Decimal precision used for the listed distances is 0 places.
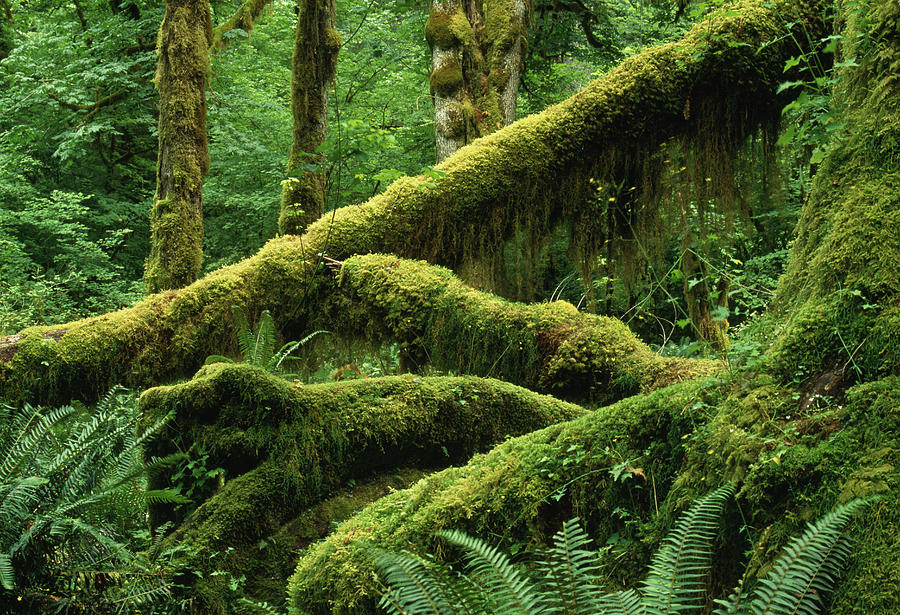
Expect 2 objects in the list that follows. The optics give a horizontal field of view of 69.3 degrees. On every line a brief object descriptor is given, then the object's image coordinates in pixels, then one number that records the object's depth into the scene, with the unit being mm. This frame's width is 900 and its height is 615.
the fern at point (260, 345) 5801
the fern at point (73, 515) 3653
